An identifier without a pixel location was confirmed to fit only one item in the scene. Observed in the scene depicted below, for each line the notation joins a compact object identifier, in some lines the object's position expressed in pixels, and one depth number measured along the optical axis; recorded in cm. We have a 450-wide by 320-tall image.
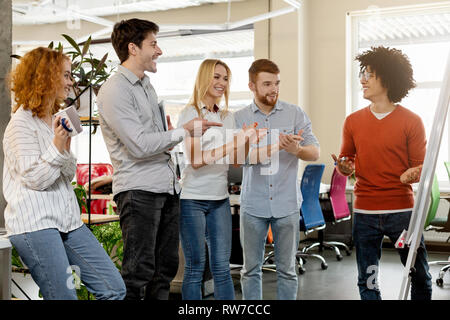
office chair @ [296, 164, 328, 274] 488
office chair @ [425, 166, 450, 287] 474
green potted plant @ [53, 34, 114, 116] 264
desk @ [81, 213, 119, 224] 255
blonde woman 243
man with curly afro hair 226
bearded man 257
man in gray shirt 202
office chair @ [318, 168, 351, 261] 548
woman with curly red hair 172
